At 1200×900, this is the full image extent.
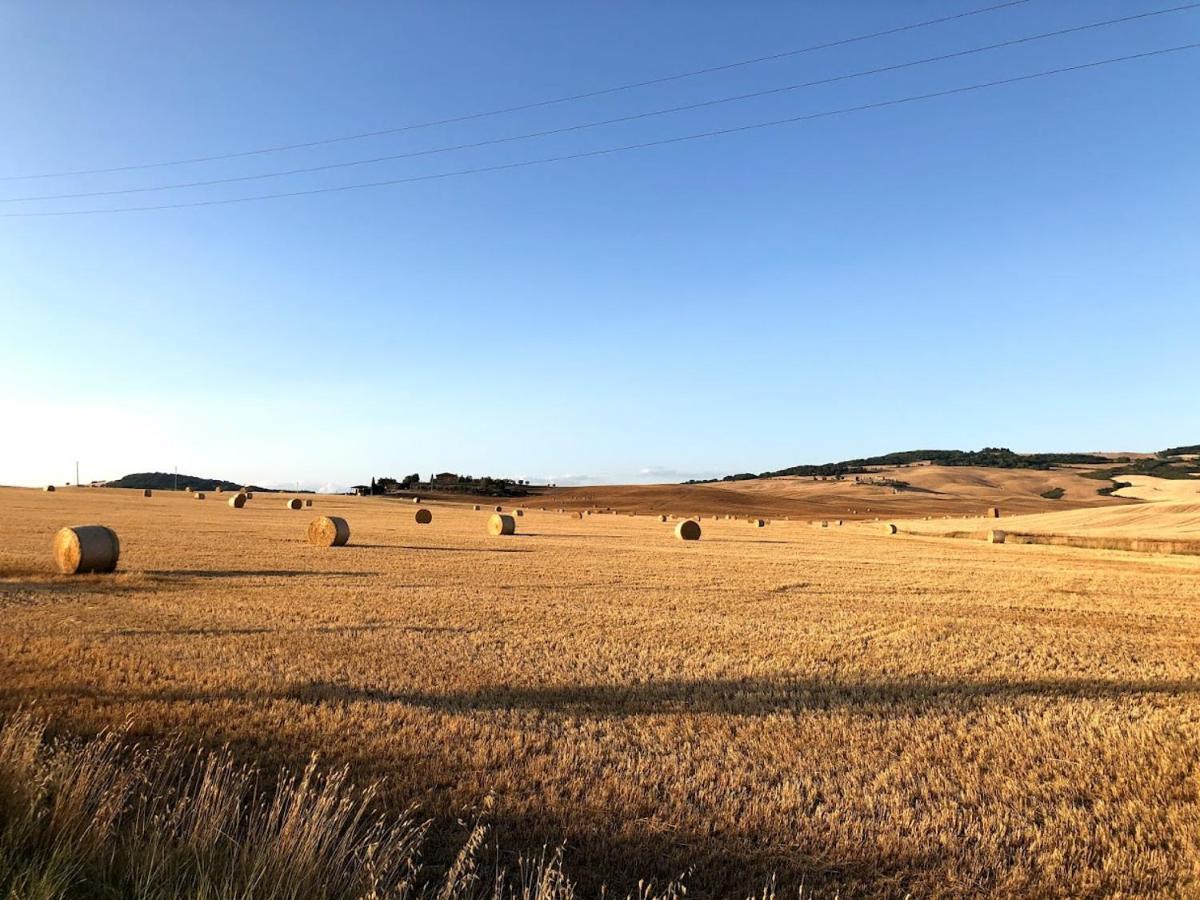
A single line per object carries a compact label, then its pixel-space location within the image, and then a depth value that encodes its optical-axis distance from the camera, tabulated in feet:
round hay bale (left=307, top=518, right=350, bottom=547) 97.40
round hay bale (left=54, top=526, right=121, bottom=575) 61.26
